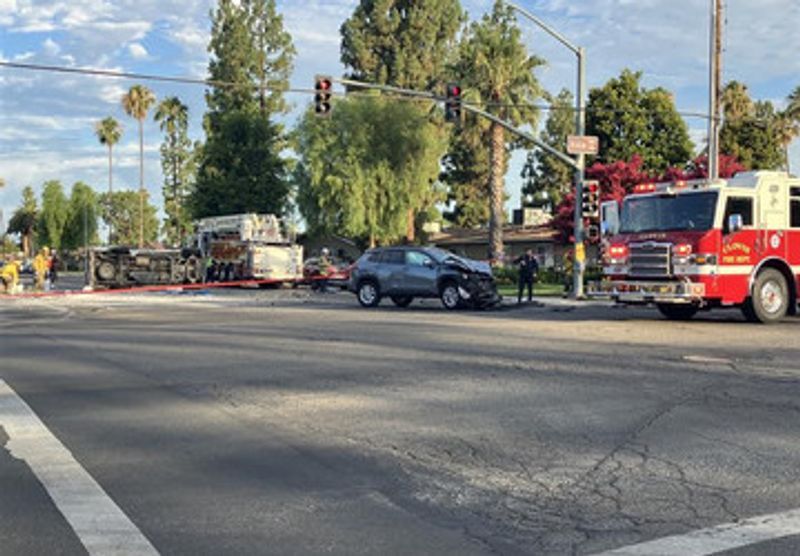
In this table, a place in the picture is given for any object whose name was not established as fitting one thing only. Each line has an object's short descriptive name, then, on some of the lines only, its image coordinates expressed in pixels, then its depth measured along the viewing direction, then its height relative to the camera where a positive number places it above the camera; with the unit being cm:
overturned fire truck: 4034 -2
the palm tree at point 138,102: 7469 +1357
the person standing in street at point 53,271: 4523 -66
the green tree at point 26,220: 13200 +611
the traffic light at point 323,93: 2648 +507
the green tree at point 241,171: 5841 +601
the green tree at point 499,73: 3962 +856
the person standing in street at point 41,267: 3978 -39
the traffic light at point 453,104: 2628 +470
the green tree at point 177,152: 7944 +986
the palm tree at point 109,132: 8381 +1231
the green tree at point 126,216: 13562 +688
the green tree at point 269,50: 6216 +1519
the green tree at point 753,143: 4912 +663
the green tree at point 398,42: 6150 +1554
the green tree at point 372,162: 4988 +560
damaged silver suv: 2356 -55
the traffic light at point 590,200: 2712 +183
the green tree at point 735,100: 5444 +1000
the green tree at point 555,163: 7350 +839
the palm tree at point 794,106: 5803 +1019
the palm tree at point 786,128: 5616 +856
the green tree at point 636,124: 4641 +729
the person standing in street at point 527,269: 2675 -33
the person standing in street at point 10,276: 3531 -73
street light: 2742 +275
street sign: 2642 +348
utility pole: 2792 +610
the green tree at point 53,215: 9825 +496
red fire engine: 1720 +23
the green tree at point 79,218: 9890 +465
